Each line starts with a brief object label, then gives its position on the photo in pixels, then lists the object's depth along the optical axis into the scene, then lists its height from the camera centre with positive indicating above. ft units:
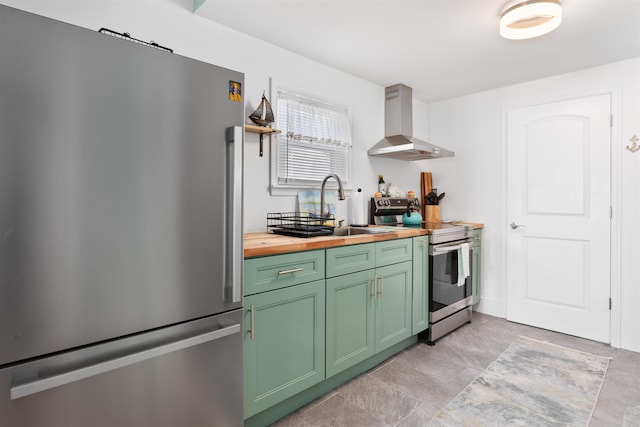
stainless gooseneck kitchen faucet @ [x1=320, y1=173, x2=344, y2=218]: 7.81 +0.33
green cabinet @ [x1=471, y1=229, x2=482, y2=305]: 11.30 -1.81
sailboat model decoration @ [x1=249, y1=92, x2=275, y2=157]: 7.48 +2.14
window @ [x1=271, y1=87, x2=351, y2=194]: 8.48 +1.89
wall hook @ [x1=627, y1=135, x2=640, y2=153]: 9.07 +1.77
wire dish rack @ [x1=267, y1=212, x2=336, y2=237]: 7.18 -0.30
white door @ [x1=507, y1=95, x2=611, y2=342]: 9.69 -0.15
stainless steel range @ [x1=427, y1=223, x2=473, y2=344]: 9.41 -1.95
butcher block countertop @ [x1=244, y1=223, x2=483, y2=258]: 5.52 -0.56
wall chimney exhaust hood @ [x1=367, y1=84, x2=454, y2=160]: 10.75 +2.71
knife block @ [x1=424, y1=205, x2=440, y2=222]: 12.45 -0.07
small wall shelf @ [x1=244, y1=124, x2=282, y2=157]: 7.38 +1.84
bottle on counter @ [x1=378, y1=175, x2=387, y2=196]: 11.34 +0.84
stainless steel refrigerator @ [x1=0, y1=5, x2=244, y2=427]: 3.28 -0.22
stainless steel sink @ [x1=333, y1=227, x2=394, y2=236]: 8.95 -0.51
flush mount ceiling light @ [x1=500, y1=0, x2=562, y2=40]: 6.26 +3.72
